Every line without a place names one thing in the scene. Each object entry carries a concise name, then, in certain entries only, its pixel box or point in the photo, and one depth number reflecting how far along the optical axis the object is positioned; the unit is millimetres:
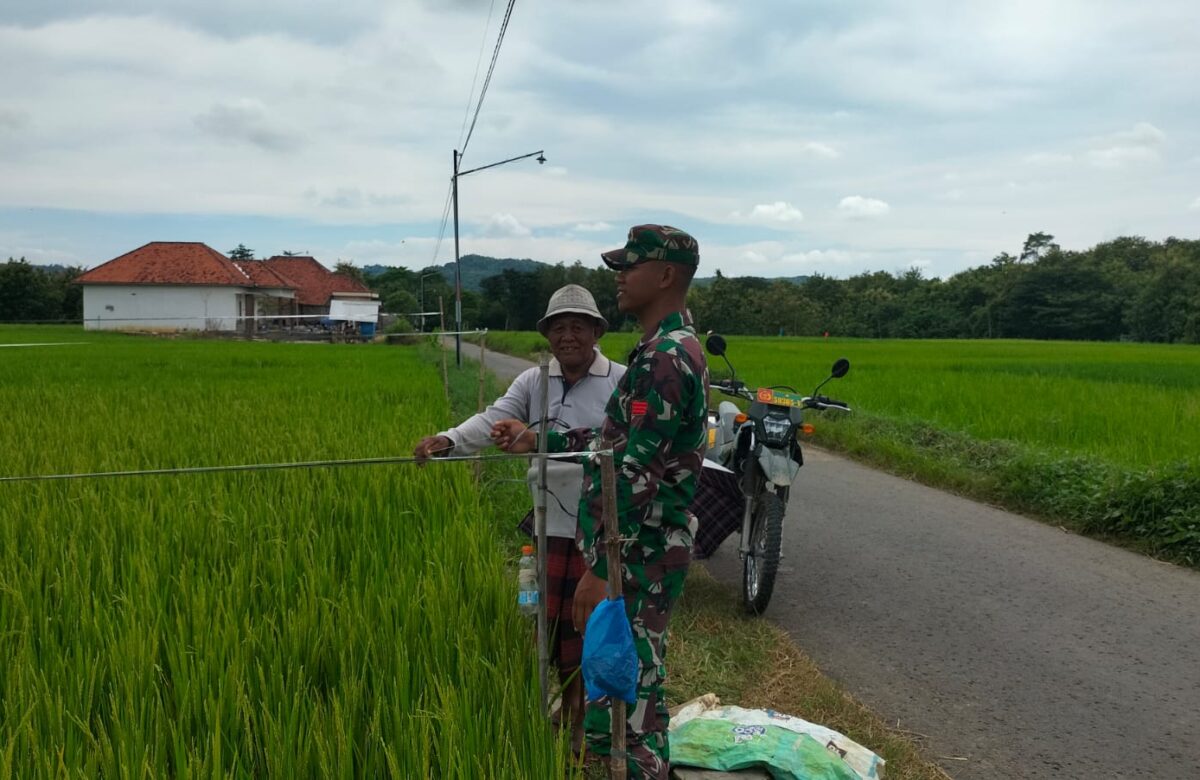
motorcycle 4055
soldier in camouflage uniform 2012
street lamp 19902
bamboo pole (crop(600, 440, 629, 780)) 1863
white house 39406
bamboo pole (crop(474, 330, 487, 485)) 6018
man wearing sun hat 2662
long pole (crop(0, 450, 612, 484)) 2199
